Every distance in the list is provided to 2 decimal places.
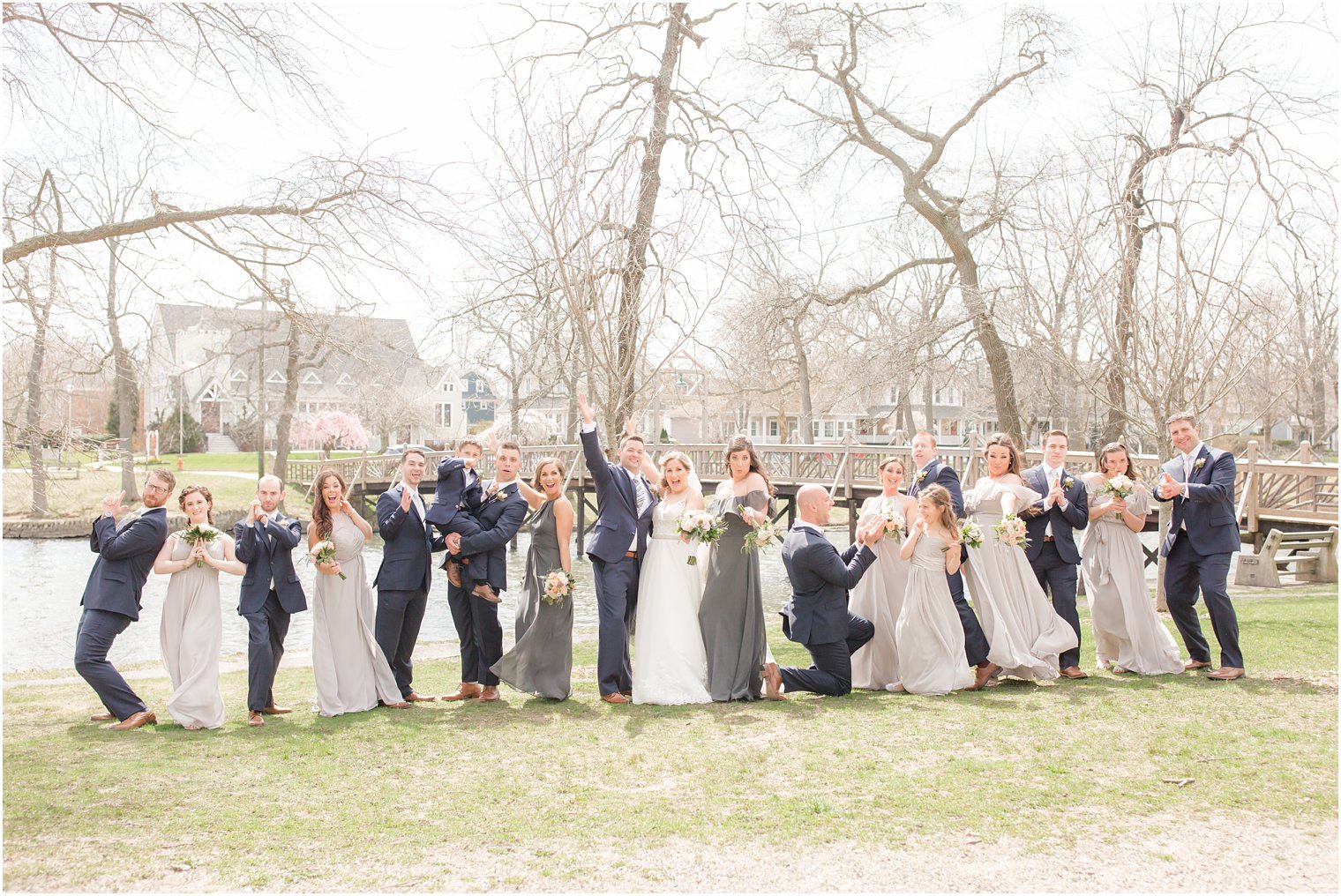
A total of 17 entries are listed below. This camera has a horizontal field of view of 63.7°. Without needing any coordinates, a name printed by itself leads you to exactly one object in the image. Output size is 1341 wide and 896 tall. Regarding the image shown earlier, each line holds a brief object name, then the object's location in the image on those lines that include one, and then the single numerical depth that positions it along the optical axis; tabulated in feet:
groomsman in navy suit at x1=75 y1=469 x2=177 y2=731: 25.45
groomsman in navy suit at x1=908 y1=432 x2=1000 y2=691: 28.32
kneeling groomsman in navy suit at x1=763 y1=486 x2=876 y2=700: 26.99
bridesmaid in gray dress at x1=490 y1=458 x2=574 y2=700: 27.76
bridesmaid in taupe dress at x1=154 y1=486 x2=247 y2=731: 25.32
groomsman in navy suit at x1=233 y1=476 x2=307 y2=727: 26.32
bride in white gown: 27.30
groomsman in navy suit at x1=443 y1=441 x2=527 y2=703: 28.40
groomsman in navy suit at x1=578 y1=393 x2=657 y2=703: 28.17
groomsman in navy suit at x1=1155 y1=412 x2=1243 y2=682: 28.27
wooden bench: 61.00
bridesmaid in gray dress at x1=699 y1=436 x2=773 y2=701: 27.30
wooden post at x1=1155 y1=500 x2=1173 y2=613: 47.85
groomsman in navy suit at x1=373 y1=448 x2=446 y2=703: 28.37
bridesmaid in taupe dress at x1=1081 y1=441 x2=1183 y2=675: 29.35
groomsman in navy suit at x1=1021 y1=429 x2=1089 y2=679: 30.07
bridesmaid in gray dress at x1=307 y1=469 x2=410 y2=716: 26.91
